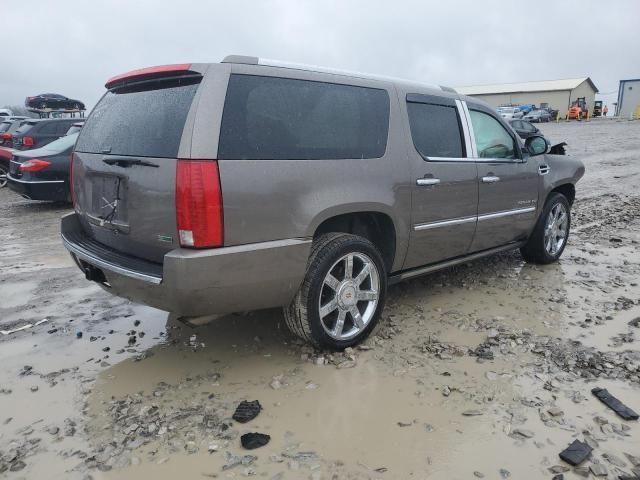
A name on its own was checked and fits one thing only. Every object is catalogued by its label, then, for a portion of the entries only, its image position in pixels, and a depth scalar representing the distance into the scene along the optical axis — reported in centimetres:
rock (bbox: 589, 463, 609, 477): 235
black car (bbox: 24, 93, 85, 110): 2509
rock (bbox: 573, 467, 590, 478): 234
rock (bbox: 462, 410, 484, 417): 282
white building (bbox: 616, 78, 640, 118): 5262
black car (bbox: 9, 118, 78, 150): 1187
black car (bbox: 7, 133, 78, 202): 909
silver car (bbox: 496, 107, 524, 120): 3838
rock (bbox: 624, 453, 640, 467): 241
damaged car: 282
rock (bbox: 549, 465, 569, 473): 238
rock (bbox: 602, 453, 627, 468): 240
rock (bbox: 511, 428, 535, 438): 264
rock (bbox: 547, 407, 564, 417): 281
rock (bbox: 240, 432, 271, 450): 258
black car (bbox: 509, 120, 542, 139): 2041
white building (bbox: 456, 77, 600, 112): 6109
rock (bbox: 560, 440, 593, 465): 242
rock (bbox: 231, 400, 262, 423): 280
